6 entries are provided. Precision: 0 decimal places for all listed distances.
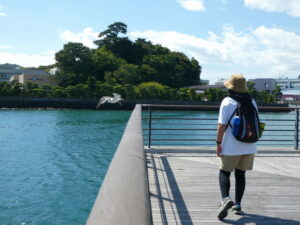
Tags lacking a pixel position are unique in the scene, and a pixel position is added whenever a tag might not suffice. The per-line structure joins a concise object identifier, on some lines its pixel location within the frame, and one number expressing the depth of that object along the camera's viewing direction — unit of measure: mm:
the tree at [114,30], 83812
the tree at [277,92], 76938
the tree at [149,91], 61875
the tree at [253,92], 65775
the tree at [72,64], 65062
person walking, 3008
